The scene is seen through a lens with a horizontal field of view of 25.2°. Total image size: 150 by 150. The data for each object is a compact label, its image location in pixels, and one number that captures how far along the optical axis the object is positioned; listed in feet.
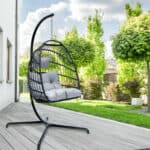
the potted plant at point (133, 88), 42.09
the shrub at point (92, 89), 48.26
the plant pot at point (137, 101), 41.18
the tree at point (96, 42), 51.37
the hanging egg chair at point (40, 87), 11.79
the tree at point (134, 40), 31.71
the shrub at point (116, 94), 45.27
